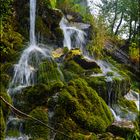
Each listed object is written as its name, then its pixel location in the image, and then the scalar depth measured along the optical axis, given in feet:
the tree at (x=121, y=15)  68.23
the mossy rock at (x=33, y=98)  28.84
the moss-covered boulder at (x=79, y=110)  26.61
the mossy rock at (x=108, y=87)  34.50
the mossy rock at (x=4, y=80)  32.02
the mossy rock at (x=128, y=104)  37.17
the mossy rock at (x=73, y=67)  37.20
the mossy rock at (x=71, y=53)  39.60
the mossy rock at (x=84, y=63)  39.42
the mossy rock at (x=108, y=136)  24.64
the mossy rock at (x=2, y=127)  18.60
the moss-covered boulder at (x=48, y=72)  33.90
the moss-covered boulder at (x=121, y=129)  27.71
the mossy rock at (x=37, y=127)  25.19
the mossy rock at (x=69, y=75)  35.32
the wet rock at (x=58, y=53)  40.73
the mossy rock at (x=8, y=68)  34.30
